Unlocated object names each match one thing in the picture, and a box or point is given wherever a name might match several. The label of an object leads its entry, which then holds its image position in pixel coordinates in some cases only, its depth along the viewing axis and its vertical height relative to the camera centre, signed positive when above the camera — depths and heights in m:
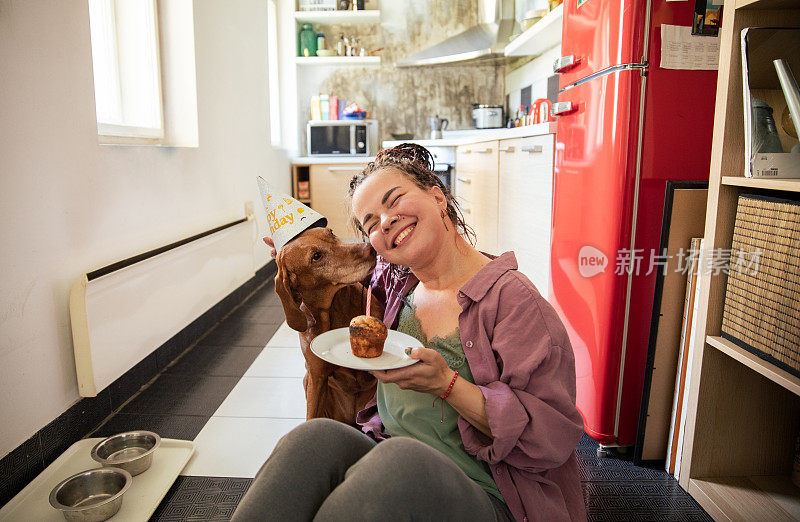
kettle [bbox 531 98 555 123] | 3.17 +0.28
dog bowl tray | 1.56 -0.98
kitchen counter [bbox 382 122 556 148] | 2.38 +0.14
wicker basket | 1.23 -0.28
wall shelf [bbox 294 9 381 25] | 5.66 +1.42
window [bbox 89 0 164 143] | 2.59 +0.42
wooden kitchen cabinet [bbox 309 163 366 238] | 5.61 -0.28
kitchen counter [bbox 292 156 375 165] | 5.61 -0.02
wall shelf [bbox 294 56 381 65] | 5.85 +1.01
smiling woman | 0.80 -0.42
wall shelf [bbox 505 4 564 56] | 3.32 +0.86
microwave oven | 5.64 +0.20
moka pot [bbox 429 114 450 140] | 5.71 +0.32
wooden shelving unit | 1.38 -0.66
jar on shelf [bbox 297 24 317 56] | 5.89 +1.21
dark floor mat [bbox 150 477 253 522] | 1.59 -1.00
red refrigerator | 1.72 -0.02
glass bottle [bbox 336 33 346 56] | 5.91 +1.15
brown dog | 1.43 -0.35
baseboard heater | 1.94 -0.61
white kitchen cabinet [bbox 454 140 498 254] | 3.35 -0.20
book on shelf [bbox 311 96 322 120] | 5.98 +0.51
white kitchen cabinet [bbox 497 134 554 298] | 2.40 -0.20
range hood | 5.38 +1.16
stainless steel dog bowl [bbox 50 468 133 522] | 1.48 -0.93
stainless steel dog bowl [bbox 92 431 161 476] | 1.73 -0.93
